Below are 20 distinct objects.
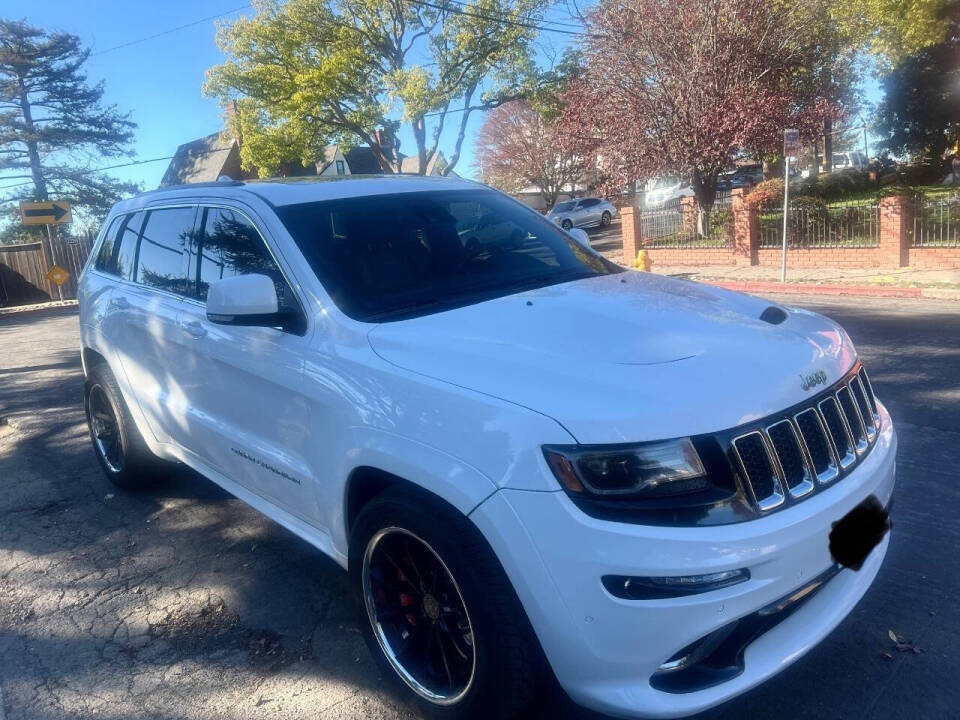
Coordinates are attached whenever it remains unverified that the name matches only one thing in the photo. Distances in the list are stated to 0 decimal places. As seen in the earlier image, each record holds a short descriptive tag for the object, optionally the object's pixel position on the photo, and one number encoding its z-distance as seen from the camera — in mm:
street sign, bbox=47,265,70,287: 22266
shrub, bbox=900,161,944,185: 30703
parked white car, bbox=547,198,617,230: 35031
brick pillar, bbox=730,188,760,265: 18188
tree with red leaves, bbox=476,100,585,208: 41125
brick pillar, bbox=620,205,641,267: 21234
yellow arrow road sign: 20828
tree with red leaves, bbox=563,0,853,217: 18734
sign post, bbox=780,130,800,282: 14109
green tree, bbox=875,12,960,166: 27941
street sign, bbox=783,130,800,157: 14085
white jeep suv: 2258
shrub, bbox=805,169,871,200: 26250
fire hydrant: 18375
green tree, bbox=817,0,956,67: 18750
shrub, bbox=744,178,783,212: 18312
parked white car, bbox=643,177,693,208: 38969
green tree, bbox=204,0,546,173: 28641
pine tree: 35688
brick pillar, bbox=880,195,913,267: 15406
